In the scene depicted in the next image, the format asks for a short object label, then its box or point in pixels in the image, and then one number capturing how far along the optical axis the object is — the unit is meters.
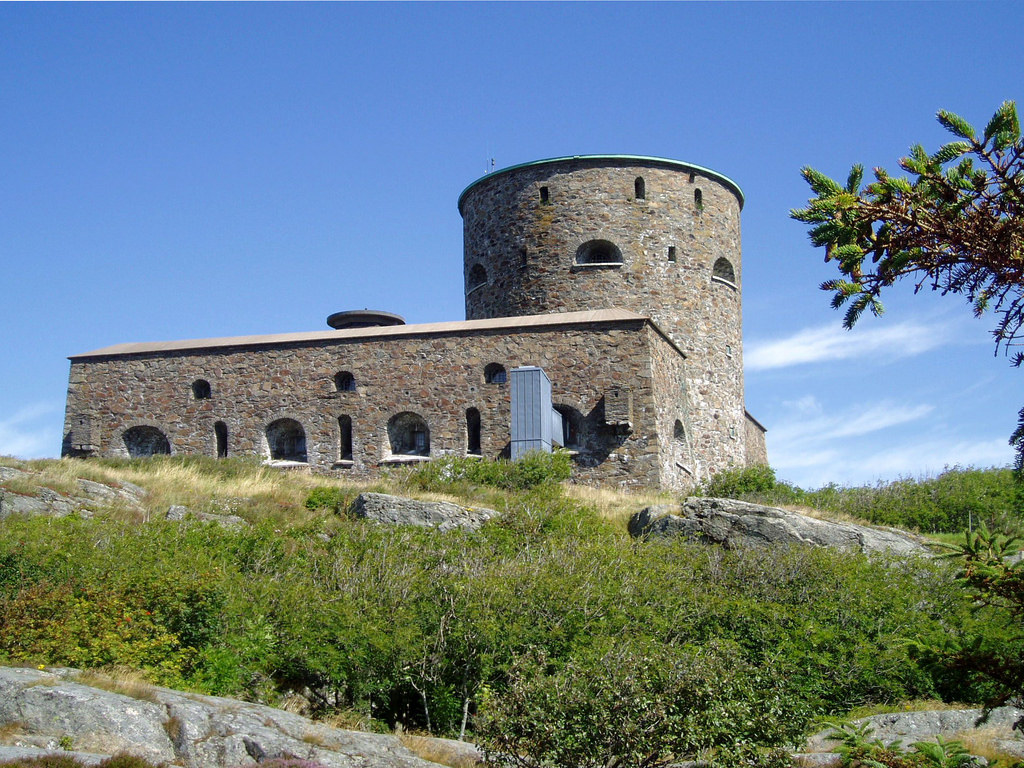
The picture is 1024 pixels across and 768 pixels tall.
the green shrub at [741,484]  27.62
